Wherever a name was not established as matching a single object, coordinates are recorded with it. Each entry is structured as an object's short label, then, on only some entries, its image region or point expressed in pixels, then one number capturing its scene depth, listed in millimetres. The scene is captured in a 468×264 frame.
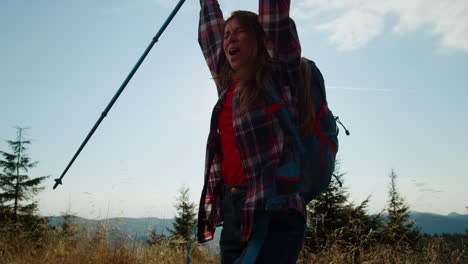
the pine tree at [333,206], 13492
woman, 2008
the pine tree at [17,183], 22375
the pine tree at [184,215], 25250
